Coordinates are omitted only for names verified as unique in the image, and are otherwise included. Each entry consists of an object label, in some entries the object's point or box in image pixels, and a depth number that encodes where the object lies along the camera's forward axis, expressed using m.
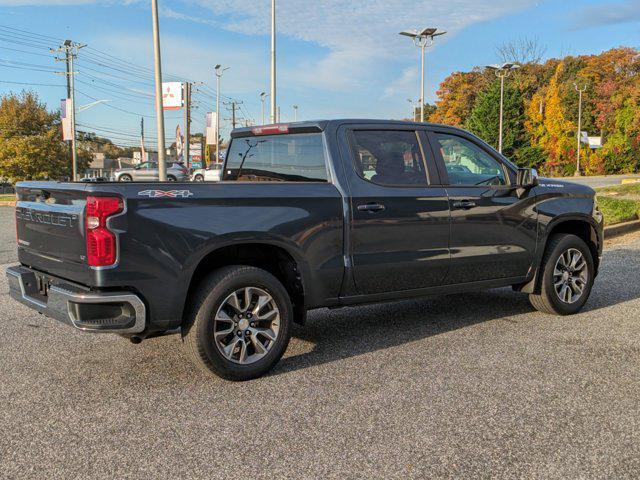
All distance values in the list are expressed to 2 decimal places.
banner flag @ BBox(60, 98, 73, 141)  33.31
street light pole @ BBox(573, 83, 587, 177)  55.98
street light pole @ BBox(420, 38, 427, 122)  36.49
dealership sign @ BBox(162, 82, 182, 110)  36.46
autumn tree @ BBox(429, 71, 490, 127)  79.62
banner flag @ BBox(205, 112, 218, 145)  49.14
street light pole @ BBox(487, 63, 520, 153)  42.33
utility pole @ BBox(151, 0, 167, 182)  19.38
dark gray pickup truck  3.77
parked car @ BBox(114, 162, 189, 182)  40.25
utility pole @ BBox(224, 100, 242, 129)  91.31
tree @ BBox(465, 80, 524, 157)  54.34
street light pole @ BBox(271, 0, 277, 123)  25.23
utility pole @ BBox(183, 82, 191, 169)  36.79
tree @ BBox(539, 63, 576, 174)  58.81
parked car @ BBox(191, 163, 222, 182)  38.23
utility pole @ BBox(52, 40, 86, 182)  46.82
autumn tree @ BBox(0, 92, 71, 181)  34.75
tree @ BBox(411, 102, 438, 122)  110.81
